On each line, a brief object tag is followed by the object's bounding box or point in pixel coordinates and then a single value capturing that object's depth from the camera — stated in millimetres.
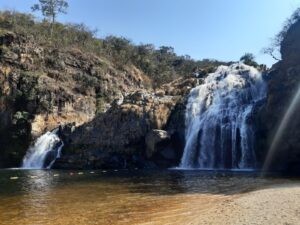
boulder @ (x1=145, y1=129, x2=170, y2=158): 27271
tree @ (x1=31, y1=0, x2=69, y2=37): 50601
